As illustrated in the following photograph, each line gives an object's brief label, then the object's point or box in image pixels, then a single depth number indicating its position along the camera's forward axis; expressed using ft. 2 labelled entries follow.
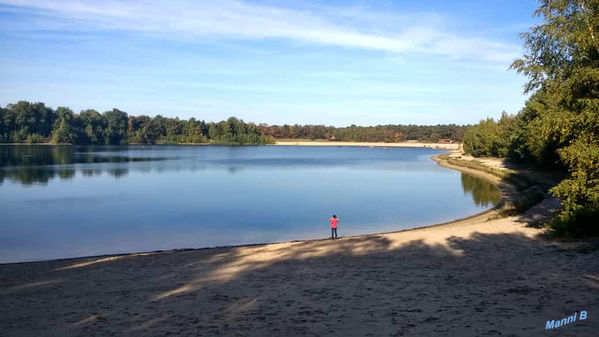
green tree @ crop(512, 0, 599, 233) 46.16
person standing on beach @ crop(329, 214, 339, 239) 67.26
